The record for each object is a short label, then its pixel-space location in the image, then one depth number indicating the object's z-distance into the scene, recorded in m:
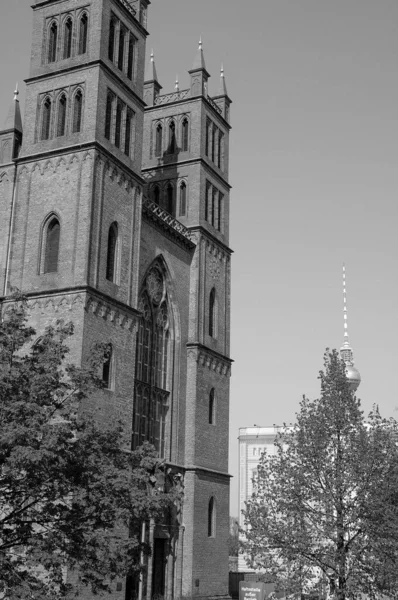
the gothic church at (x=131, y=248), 32.78
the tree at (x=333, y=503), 23.11
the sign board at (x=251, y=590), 36.75
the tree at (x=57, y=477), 17.80
